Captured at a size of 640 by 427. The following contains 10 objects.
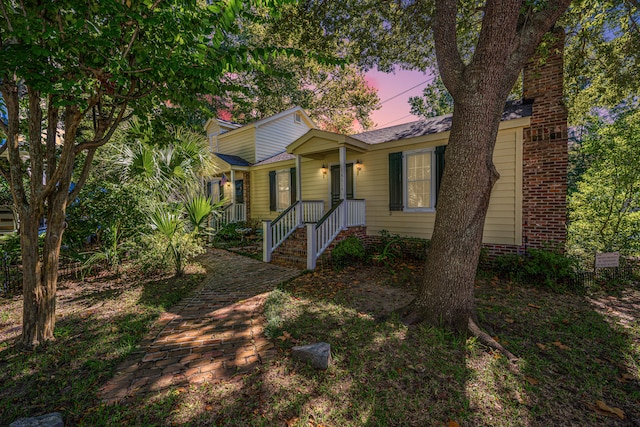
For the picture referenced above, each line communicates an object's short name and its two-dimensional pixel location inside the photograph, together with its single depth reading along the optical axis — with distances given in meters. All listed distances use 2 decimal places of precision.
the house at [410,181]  6.00
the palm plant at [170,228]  5.78
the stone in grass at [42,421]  1.90
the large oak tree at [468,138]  3.43
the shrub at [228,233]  11.30
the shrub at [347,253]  7.30
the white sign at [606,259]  5.49
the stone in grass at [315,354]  2.77
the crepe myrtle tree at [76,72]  2.34
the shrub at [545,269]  5.40
